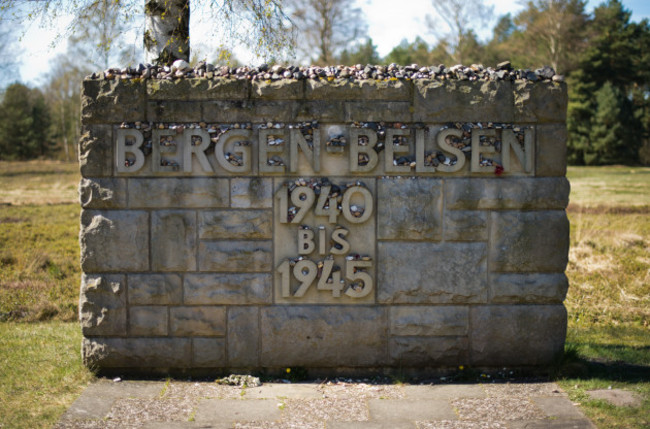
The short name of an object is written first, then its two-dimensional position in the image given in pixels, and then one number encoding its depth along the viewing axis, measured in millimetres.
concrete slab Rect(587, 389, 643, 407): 4797
